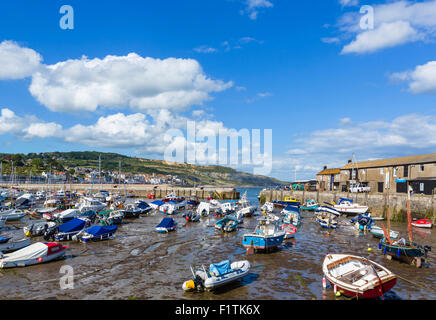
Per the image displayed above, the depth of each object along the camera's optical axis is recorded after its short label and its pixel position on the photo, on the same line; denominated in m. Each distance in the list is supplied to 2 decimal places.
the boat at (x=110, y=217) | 39.72
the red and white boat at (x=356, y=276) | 14.30
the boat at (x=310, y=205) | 62.43
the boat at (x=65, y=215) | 40.11
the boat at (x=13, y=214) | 43.53
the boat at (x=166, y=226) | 35.56
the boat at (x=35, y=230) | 32.19
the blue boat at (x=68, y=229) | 29.95
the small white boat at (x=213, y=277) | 16.14
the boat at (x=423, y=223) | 39.25
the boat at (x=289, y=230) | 32.81
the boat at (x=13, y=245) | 24.06
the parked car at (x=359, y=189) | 61.59
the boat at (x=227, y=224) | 36.98
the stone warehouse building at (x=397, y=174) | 49.19
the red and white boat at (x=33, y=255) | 20.58
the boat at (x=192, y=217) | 44.56
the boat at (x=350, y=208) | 50.97
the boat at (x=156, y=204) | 59.14
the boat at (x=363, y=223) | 37.53
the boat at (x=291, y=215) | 40.85
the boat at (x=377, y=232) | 31.91
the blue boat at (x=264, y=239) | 25.52
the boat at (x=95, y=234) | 29.66
